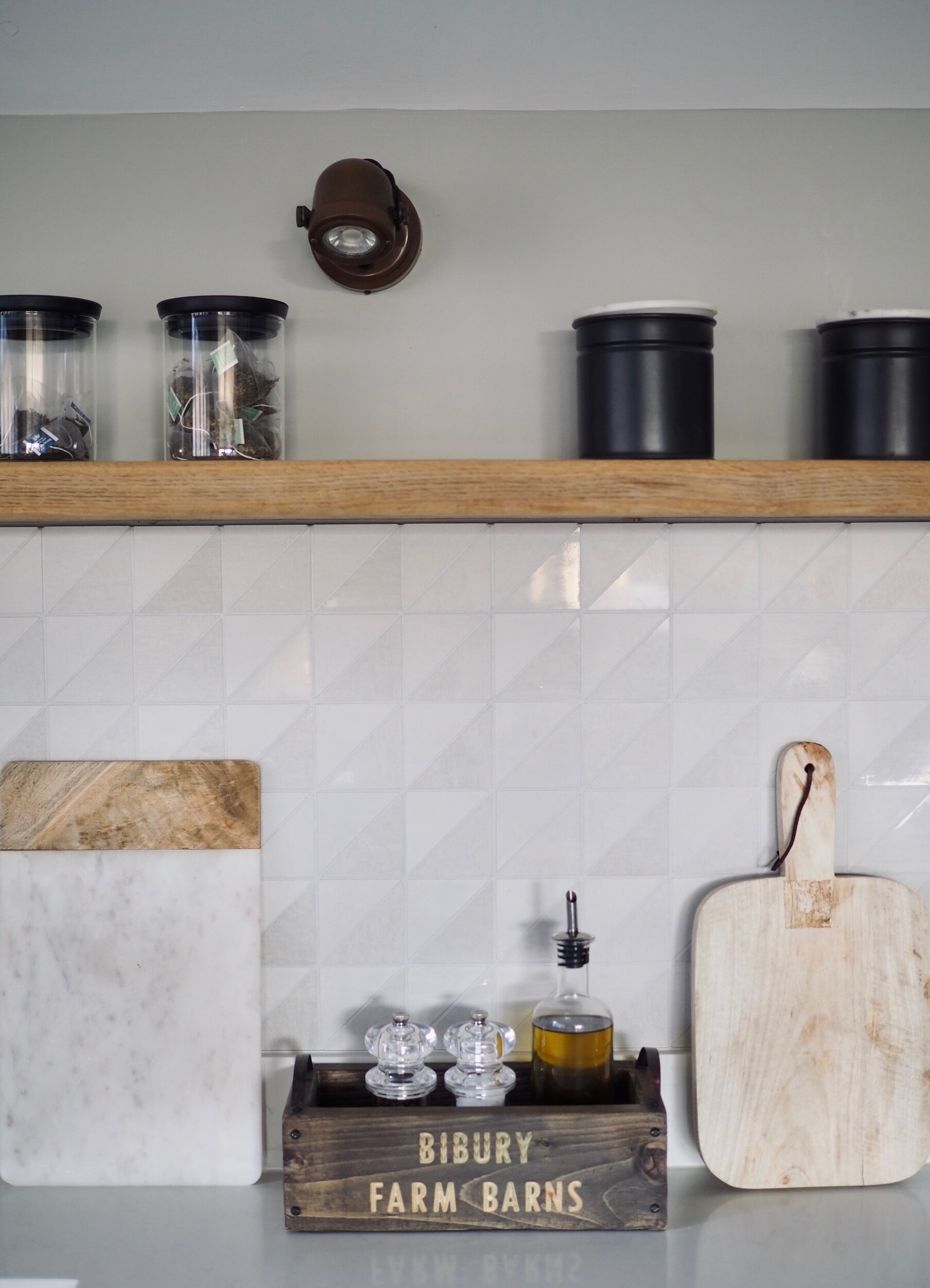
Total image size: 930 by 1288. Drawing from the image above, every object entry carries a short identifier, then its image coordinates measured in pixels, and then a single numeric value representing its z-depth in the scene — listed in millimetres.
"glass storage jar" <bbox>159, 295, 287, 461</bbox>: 1147
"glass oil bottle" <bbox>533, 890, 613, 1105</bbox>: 1222
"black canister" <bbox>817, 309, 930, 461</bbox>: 1146
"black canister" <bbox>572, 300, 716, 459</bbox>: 1137
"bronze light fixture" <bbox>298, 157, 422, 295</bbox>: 1157
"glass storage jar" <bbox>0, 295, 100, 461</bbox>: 1131
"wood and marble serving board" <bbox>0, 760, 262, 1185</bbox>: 1301
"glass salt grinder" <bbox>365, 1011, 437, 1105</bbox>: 1217
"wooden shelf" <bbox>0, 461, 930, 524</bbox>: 1043
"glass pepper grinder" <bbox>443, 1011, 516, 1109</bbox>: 1215
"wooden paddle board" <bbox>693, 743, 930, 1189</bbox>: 1282
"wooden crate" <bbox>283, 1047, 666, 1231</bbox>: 1153
